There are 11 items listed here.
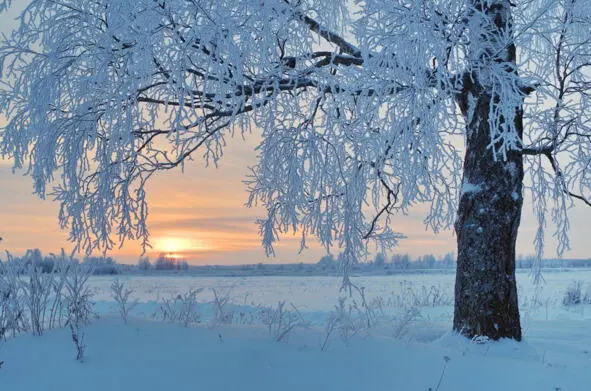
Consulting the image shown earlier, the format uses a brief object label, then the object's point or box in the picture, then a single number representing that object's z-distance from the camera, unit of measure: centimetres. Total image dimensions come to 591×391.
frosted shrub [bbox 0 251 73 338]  473
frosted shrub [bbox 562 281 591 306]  1448
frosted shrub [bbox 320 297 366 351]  463
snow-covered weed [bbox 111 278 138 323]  492
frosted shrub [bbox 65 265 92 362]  448
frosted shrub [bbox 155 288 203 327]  528
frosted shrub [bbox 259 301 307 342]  458
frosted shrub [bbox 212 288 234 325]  535
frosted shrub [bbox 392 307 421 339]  535
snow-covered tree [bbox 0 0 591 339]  452
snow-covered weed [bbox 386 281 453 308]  1351
